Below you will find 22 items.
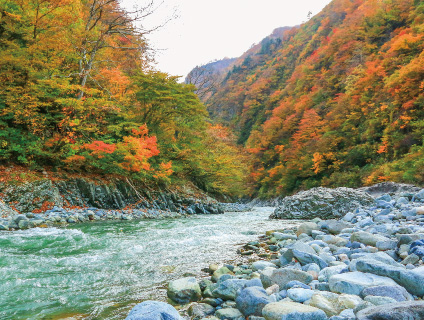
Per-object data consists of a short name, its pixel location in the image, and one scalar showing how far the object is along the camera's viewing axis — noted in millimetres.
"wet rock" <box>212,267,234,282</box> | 3176
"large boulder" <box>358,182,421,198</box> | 9964
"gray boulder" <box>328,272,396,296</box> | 2188
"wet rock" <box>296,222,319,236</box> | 5403
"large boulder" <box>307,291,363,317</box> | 1933
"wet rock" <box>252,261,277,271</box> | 3417
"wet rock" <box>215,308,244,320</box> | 2221
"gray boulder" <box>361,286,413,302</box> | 1964
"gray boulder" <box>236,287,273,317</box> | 2203
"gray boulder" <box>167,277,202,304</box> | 2629
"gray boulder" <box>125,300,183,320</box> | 1723
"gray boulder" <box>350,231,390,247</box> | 3713
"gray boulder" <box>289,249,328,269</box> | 3085
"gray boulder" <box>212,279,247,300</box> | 2572
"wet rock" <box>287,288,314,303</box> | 2189
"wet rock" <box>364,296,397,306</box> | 1892
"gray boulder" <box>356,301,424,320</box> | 1483
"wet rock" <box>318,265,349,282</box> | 2658
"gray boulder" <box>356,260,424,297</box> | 2121
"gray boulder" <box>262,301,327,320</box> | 1768
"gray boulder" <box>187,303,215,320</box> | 2354
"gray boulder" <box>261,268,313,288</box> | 2652
